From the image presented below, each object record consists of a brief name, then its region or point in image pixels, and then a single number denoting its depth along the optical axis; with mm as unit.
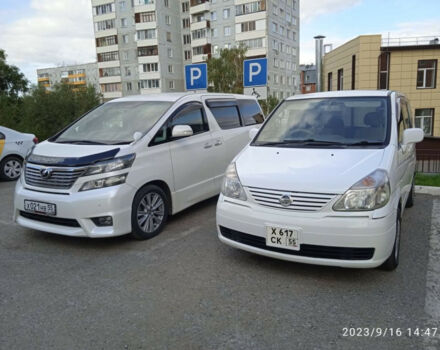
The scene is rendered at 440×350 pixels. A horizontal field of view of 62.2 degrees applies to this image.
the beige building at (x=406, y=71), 24844
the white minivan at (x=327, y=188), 3105
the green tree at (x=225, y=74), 26625
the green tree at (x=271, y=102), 29470
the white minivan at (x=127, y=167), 4129
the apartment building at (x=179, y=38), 49500
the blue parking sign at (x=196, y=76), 9445
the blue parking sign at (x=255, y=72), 8758
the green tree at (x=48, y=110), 18703
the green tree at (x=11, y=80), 32250
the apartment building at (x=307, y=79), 63875
